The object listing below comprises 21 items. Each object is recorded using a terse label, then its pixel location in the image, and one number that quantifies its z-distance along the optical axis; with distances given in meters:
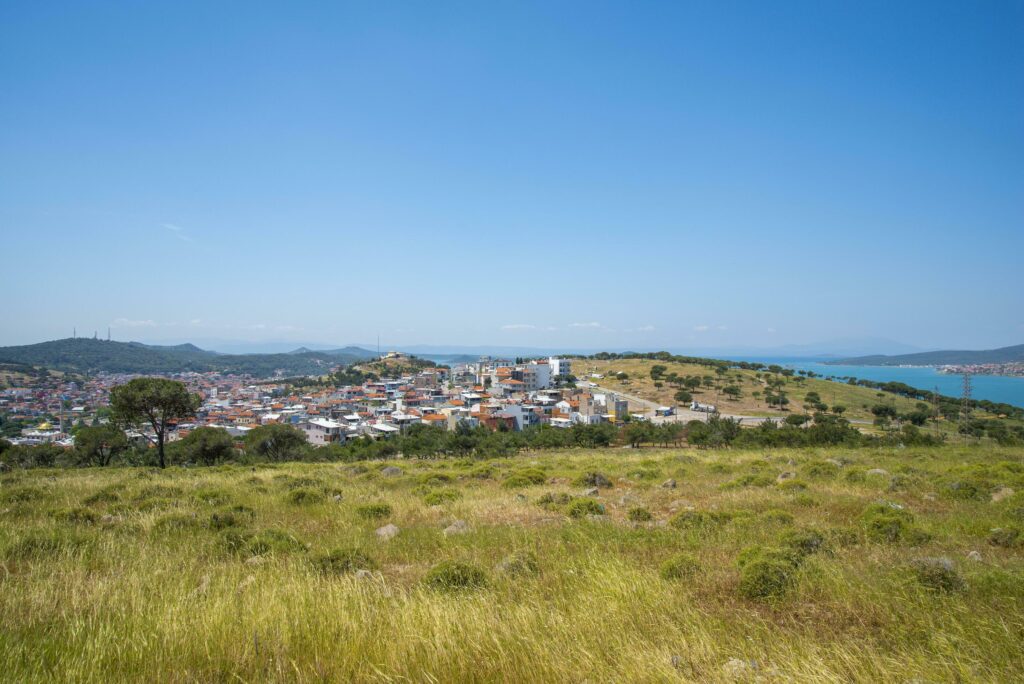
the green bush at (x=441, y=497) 11.43
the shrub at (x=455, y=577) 5.37
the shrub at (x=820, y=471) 14.67
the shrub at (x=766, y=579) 5.12
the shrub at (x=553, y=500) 10.75
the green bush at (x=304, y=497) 11.63
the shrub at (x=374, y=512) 9.99
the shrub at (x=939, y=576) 4.86
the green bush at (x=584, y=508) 9.77
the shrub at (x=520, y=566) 5.86
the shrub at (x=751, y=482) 13.44
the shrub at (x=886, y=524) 7.41
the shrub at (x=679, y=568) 5.73
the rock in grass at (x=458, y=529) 8.23
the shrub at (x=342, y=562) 6.25
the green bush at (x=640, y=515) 9.45
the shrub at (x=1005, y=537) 6.94
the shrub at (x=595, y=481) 14.48
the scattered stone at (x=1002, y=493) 9.93
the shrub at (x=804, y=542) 6.76
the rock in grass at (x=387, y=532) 8.23
